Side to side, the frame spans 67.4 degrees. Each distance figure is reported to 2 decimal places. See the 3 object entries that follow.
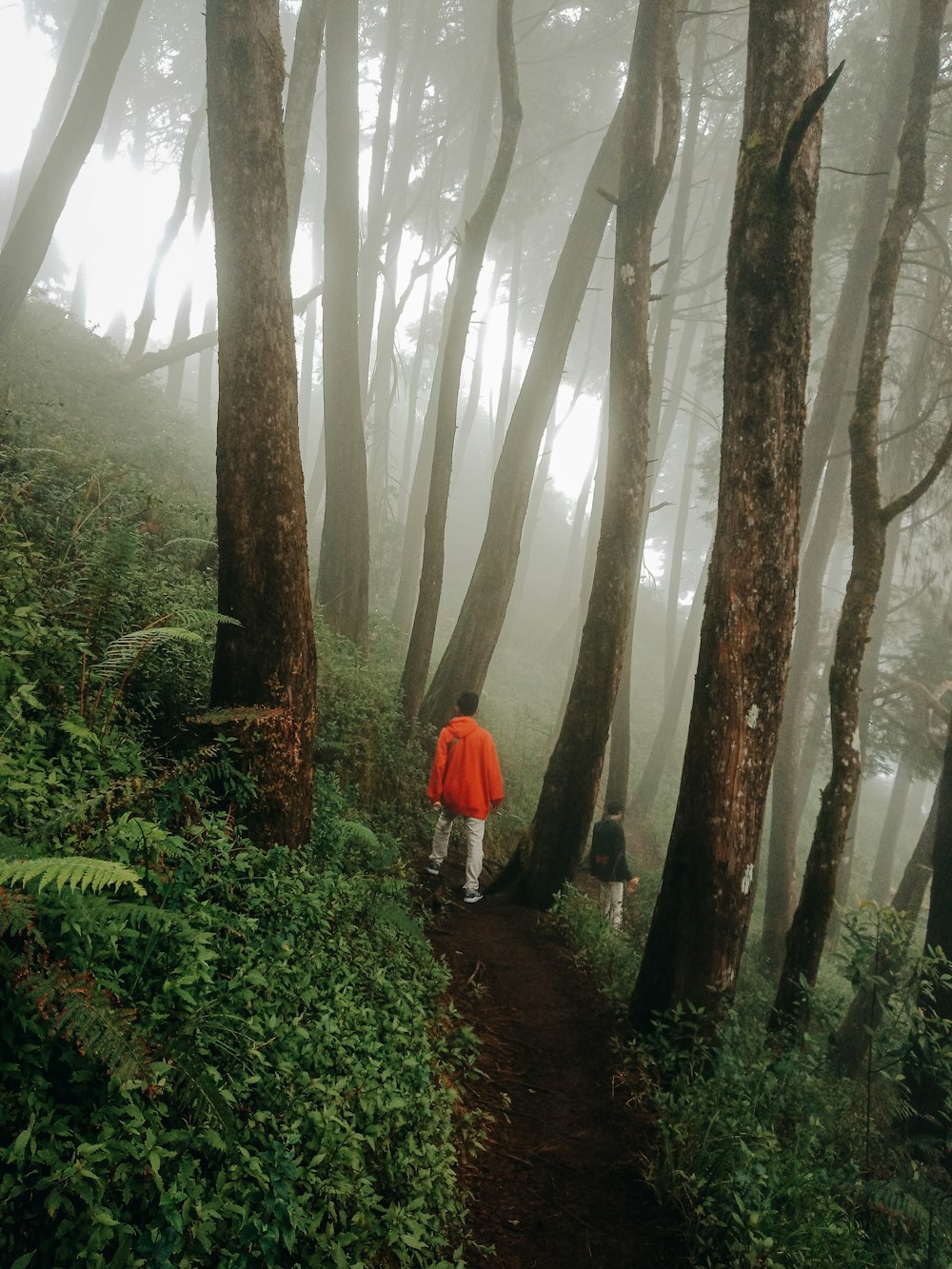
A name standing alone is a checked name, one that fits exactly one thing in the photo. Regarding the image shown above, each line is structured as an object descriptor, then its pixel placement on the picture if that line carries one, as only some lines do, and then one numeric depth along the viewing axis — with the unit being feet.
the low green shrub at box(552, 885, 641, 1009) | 18.38
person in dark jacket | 28.04
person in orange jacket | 23.63
